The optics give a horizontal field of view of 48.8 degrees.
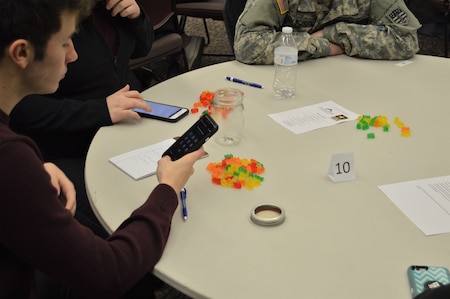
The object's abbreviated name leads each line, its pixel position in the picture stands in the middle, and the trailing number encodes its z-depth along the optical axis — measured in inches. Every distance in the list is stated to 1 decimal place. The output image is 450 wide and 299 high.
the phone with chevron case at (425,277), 35.6
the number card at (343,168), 49.3
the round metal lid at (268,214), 43.0
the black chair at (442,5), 137.2
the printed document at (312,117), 60.5
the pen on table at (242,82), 71.6
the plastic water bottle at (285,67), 68.4
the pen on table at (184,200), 44.5
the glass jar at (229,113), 59.2
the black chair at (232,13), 88.6
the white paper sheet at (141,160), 51.2
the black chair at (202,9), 131.6
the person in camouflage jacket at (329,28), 79.0
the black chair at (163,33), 111.2
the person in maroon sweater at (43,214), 33.2
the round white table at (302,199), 37.5
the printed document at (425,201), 43.2
